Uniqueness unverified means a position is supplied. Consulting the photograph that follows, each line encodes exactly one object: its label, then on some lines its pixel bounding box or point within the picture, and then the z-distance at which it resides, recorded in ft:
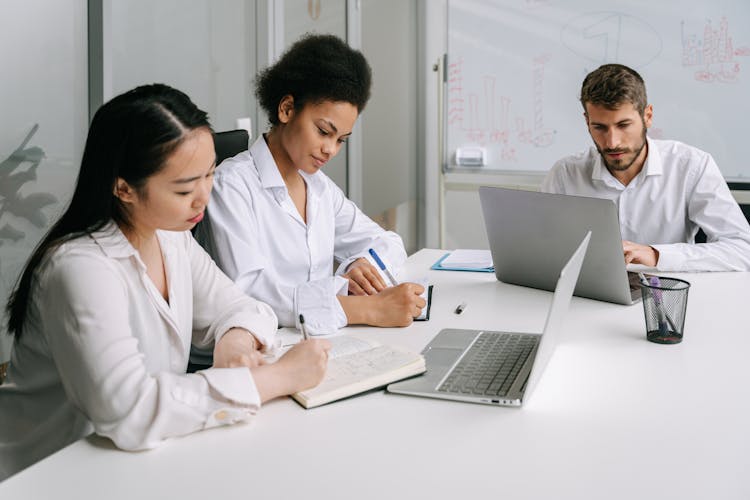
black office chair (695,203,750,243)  7.27
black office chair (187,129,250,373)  6.00
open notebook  3.54
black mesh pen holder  4.52
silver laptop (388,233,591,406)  3.56
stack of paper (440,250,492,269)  6.62
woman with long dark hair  3.18
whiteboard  10.40
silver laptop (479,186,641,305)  5.09
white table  2.76
